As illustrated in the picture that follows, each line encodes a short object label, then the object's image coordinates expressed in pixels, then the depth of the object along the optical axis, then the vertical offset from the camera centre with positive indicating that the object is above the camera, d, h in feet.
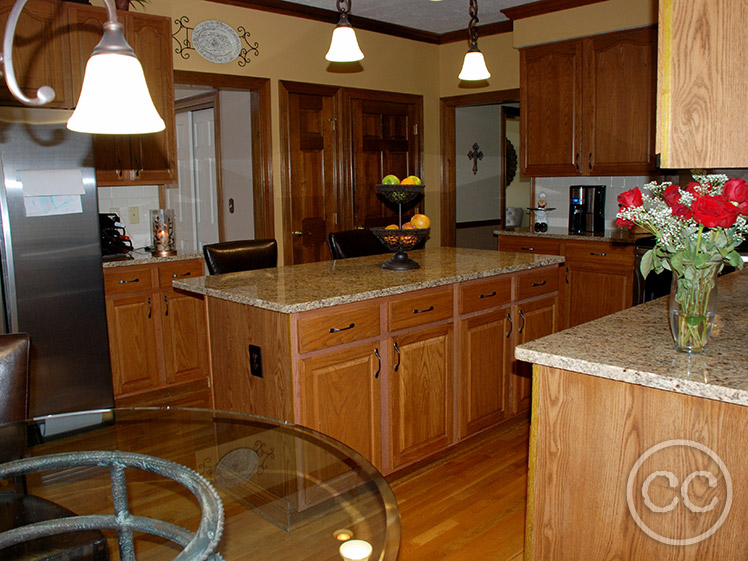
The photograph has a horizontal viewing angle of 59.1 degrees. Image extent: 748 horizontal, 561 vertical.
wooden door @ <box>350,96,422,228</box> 18.39 +1.43
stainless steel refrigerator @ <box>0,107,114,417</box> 10.66 -0.89
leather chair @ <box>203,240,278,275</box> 10.78 -0.92
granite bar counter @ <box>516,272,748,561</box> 5.11 -2.12
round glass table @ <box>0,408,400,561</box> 4.21 -2.10
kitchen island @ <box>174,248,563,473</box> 8.24 -2.04
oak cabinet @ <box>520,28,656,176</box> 15.43 +2.18
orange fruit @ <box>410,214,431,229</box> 10.28 -0.38
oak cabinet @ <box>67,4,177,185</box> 12.47 +1.90
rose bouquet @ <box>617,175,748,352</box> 5.19 -0.38
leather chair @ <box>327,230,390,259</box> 12.51 -0.87
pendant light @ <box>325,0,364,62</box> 10.29 +2.44
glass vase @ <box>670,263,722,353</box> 5.50 -0.98
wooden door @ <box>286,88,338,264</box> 16.93 +0.70
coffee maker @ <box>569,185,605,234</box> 17.13 -0.43
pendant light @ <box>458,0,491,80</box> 11.27 +2.27
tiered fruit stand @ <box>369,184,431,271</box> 10.09 -0.56
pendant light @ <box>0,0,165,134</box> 4.25 +0.73
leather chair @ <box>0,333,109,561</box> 4.75 -2.36
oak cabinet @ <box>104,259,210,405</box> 12.64 -2.55
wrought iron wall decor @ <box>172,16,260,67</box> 14.51 +3.63
